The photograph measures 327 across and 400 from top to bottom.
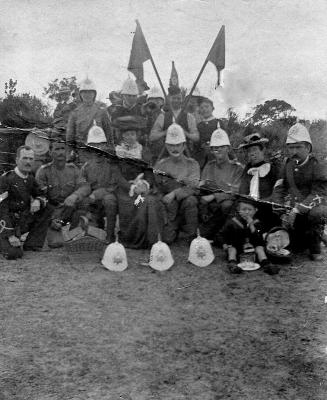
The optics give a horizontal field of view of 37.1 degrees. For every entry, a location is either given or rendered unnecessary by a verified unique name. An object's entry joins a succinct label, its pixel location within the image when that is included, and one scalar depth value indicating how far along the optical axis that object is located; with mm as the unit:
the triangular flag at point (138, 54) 6973
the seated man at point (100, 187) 5605
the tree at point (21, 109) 6836
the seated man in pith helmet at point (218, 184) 5582
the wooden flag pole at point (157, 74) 7056
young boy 5004
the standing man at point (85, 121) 6406
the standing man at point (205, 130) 6387
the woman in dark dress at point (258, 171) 5398
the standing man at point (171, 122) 6295
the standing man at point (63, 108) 7424
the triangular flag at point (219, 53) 6796
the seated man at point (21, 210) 5195
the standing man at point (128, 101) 6418
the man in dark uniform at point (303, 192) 5020
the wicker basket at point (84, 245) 5289
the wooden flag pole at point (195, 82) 6807
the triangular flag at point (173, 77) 7638
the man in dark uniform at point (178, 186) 5602
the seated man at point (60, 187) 5766
